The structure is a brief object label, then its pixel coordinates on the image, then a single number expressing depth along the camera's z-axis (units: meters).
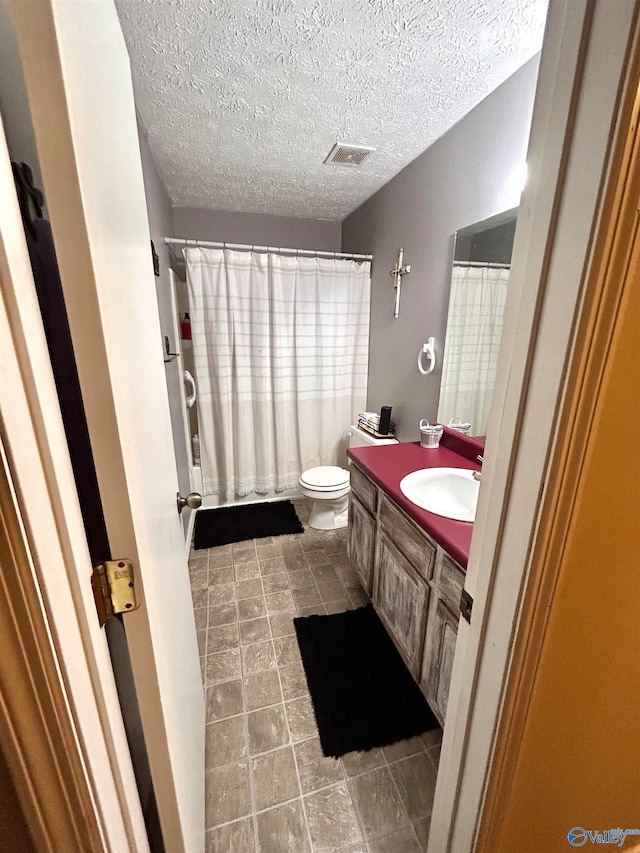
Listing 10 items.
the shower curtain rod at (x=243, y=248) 2.37
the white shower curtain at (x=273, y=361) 2.57
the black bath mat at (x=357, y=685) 1.33
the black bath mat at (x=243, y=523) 2.56
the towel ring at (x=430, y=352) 2.04
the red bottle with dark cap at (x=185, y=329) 2.80
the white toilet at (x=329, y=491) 2.44
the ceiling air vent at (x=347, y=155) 1.90
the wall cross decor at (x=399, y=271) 2.27
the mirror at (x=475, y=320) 1.60
